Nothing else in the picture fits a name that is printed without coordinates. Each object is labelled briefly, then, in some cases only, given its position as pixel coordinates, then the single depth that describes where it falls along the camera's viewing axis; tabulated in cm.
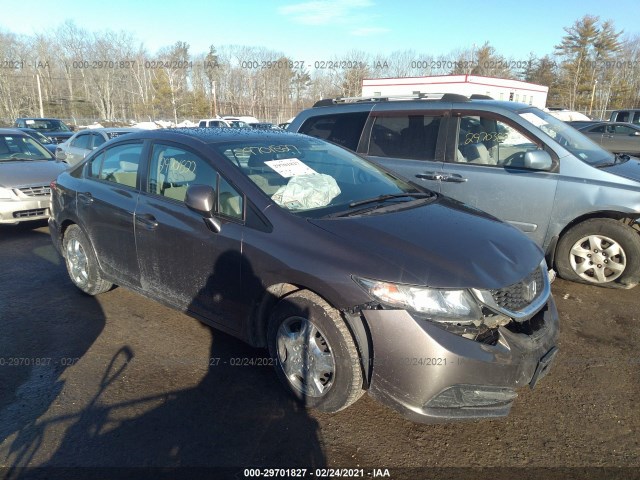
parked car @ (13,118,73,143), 2075
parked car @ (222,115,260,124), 3047
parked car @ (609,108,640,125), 1877
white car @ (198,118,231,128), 2719
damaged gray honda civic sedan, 225
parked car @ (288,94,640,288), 425
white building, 3428
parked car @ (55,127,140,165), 1035
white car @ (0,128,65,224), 652
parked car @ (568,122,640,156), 1568
